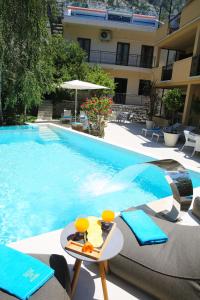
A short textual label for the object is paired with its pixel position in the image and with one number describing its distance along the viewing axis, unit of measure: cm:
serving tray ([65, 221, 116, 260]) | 169
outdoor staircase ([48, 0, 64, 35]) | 1946
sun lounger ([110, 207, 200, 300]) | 187
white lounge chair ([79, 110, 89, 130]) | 1004
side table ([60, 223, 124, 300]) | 169
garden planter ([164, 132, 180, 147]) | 869
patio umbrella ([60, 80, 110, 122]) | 1147
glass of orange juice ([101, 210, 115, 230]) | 205
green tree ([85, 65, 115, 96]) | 1504
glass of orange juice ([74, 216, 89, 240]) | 187
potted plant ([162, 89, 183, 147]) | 1070
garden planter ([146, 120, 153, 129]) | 1216
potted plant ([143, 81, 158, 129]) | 1306
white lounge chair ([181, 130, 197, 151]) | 775
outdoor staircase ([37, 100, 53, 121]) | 1332
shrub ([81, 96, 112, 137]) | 942
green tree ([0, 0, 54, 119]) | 978
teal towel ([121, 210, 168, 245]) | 226
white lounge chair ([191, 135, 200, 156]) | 724
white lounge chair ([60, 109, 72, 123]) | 1239
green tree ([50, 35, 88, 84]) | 1448
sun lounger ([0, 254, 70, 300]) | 158
